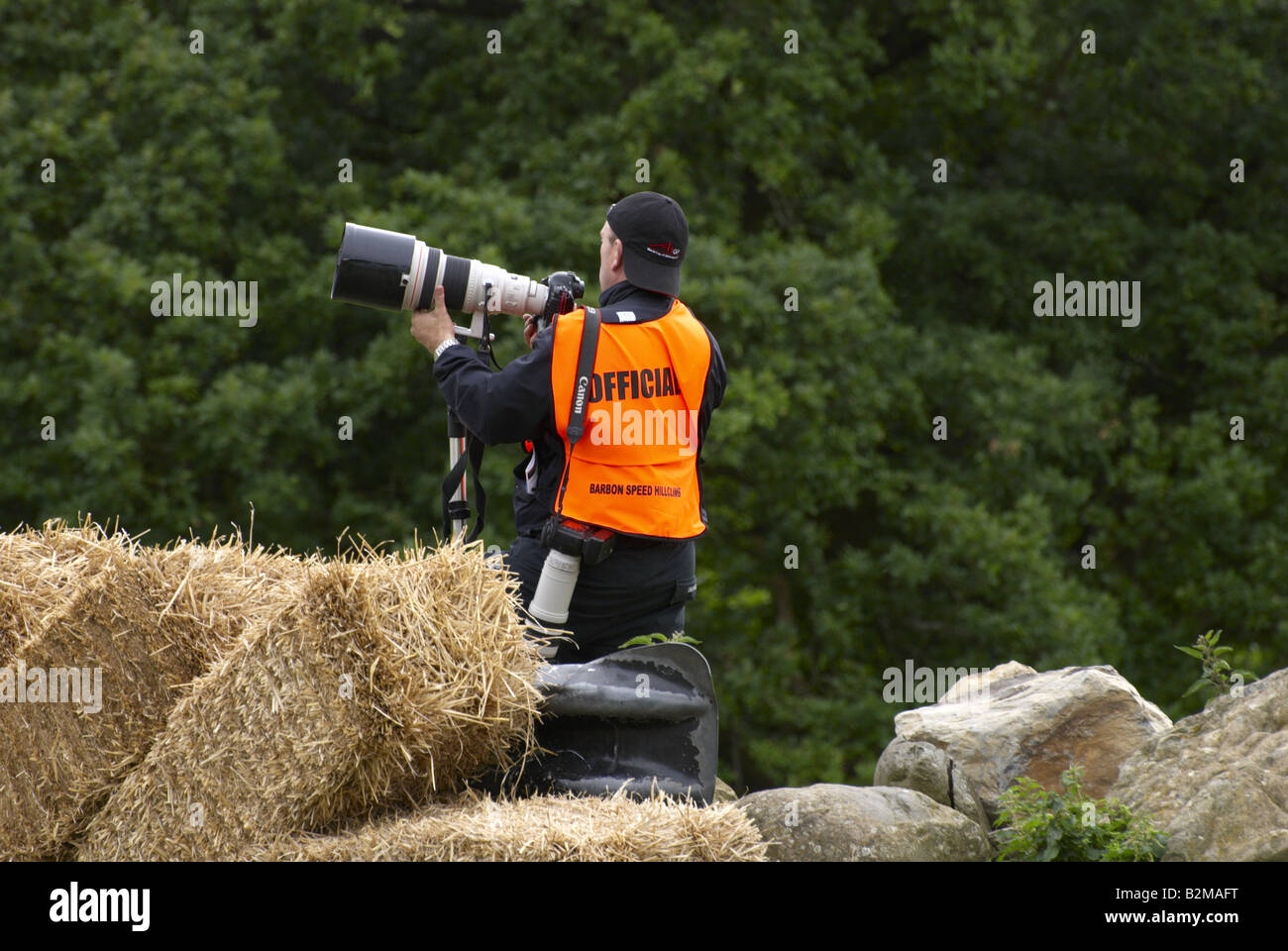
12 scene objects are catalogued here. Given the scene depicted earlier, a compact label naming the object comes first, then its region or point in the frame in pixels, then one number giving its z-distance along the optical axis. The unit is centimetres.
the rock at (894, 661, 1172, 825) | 938
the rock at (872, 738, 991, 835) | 909
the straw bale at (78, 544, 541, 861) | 695
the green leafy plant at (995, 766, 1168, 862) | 746
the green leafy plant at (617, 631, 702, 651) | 834
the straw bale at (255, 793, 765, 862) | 682
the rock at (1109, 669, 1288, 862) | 750
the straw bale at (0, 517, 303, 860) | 778
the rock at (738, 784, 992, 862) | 798
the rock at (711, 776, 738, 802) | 948
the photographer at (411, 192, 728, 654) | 836
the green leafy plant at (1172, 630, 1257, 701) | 888
